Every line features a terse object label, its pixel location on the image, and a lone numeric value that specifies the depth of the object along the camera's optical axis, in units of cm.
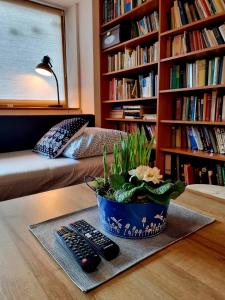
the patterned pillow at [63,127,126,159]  168
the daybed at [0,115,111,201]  136
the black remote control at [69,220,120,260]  55
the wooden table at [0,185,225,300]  44
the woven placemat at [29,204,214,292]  49
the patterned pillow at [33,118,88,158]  173
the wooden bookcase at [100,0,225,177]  166
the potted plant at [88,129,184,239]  60
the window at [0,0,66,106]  237
